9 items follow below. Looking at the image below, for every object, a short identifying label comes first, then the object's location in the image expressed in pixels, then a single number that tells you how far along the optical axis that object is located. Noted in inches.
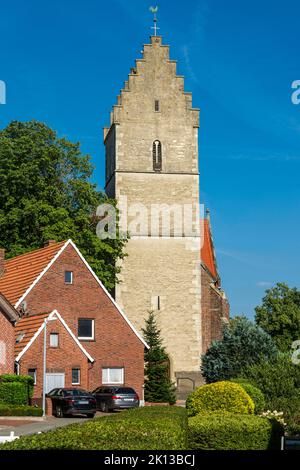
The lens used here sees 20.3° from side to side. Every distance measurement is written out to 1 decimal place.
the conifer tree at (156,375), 1940.1
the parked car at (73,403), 1337.4
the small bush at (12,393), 1400.1
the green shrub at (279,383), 1320.1
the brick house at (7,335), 1518.2
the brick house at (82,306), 1712.6
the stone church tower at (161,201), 2252.7
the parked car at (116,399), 1480.1
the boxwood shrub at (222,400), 1128.8
